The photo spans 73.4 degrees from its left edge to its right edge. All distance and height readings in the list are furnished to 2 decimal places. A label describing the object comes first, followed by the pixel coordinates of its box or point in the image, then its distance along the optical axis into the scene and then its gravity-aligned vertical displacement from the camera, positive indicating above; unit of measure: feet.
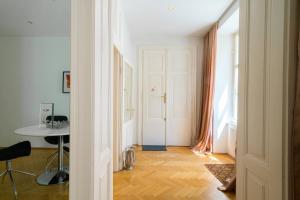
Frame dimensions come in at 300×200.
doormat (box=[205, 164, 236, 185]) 10.32 -4.13
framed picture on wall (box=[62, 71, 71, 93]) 15.75 +1.25
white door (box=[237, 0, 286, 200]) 3.41 -0.05
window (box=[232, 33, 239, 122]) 15.26 +1.68
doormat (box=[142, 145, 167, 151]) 16.18 -4.07
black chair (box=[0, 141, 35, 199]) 8.52 -2.38
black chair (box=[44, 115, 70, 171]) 11.76 -2.53
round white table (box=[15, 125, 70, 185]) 8.82 -2.84
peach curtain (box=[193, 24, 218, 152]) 15.02 +0.51
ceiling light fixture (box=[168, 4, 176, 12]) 11.80 +5.42
